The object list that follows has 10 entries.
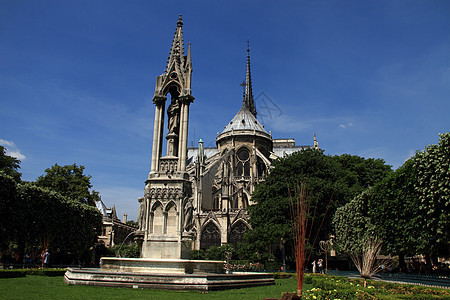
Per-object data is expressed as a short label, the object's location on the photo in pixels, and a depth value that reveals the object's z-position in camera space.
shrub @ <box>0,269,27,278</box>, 15.96
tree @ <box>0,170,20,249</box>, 23.36
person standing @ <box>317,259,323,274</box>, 29.77
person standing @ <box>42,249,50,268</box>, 22.86
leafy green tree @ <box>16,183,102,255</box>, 25.34
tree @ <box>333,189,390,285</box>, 23.10
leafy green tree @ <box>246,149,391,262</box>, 31.41
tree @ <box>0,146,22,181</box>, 35.50
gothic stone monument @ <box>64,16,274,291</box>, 10.59
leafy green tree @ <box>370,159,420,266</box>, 18.11
